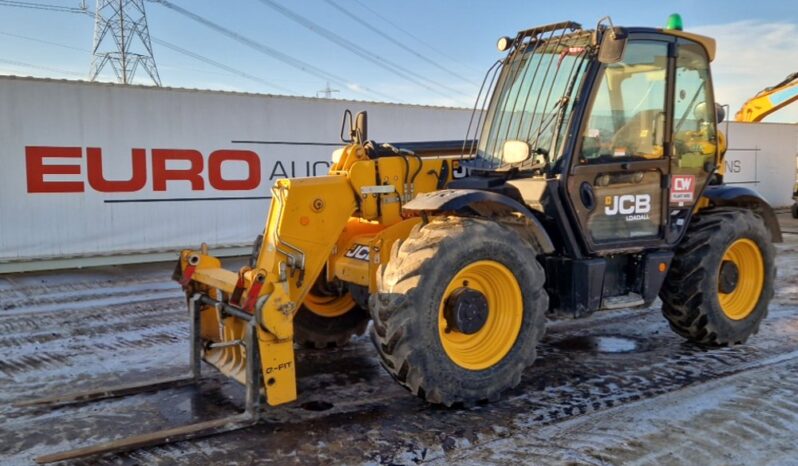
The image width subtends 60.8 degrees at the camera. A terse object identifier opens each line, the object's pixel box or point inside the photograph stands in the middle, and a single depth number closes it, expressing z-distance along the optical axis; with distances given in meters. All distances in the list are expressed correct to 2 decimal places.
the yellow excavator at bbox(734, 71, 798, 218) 18.00
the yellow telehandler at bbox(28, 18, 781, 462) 4.11
